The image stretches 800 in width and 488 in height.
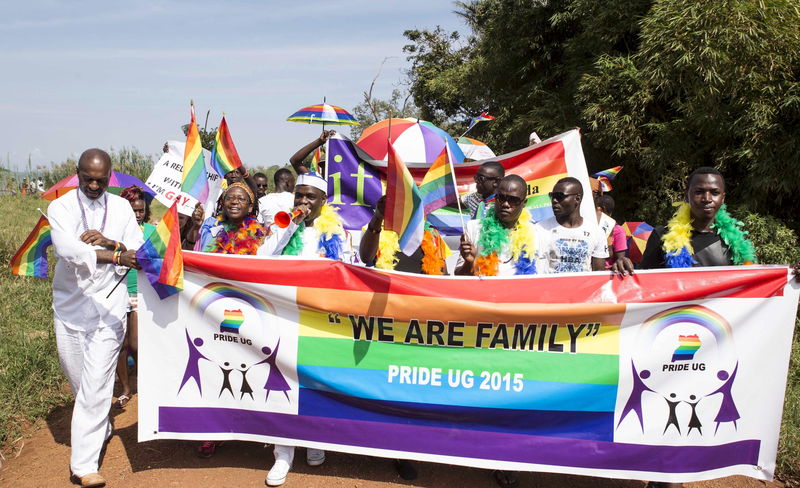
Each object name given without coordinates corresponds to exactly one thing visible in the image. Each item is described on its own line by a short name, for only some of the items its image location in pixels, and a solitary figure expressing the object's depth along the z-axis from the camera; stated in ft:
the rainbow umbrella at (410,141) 26.76
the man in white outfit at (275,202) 20.34
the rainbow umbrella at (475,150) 30.83
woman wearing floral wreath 14.39
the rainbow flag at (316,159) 28.22
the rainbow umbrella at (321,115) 30.25
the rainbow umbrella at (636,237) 22.08
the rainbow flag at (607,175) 26.33
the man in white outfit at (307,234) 13.57
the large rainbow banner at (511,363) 12.05
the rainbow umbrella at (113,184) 19.62
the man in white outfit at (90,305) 12.69
